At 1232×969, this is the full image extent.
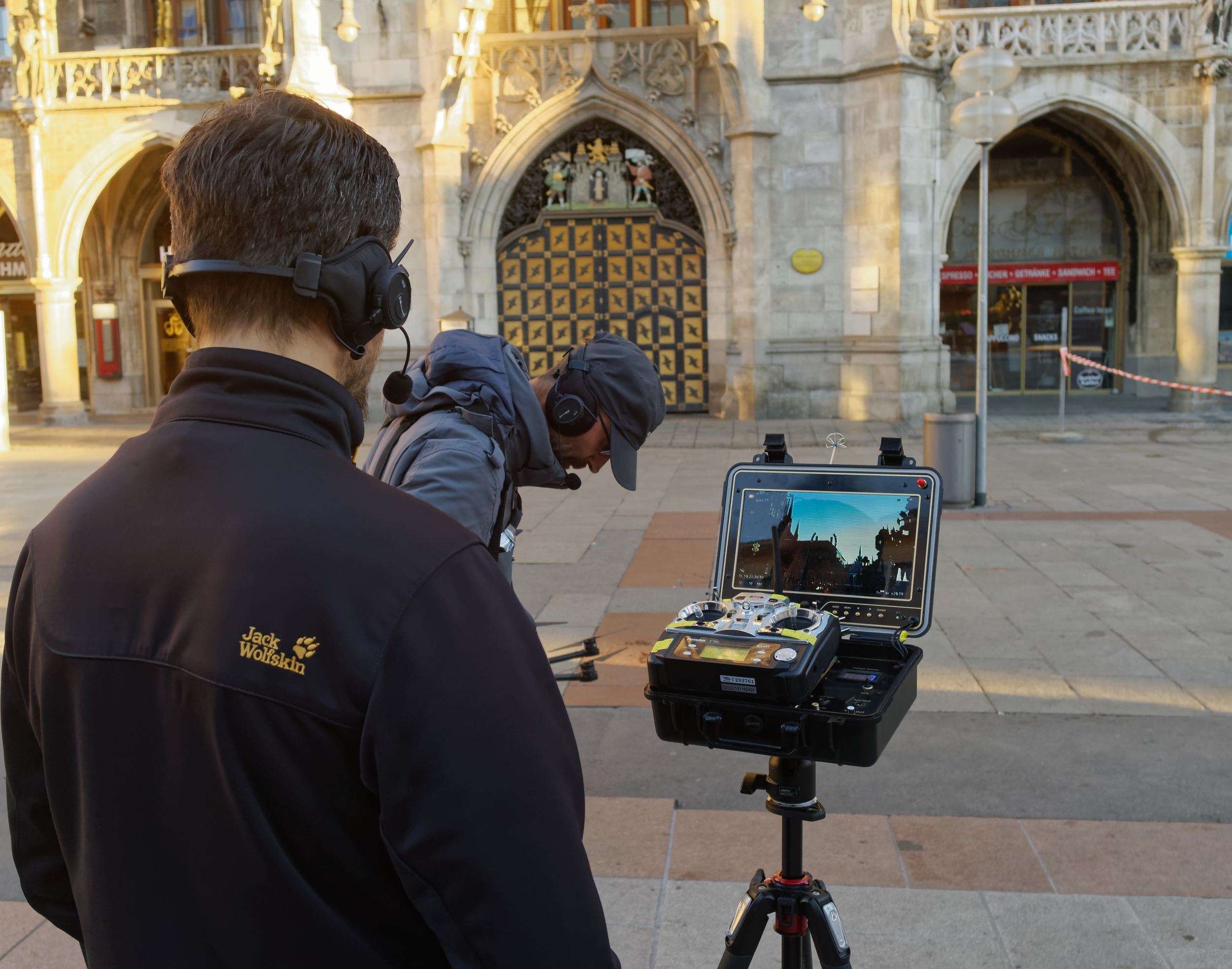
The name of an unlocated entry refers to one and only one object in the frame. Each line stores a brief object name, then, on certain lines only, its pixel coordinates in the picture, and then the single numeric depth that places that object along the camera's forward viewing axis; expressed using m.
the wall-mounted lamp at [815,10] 13.65
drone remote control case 1.92
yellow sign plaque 17.69
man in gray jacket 2.69
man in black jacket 1.09
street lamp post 10.23
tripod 2.15
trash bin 10.19
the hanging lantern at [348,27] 14.75
